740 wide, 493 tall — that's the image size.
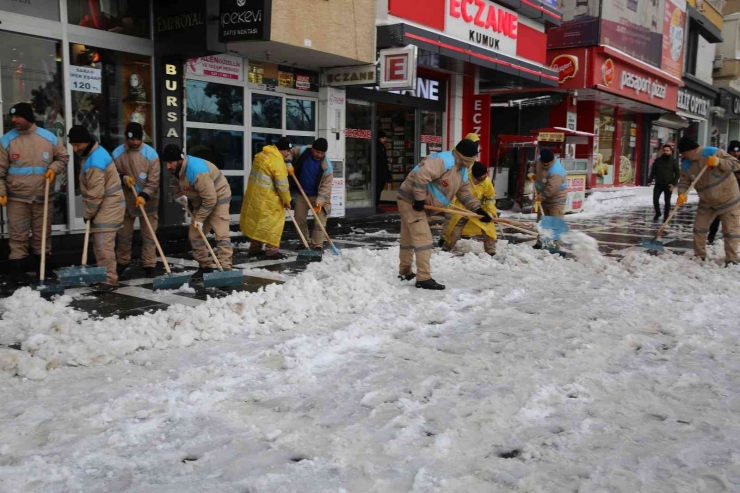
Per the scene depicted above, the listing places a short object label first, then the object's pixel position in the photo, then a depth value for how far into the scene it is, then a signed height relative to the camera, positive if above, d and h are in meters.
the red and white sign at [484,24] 15.55 +3.87
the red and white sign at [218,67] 11.04 +1.84
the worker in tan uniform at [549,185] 9.98 -0.16
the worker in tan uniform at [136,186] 7.52 -0.20
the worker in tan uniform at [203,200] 7.46 -0.36
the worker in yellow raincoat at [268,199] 9.07 -0.41
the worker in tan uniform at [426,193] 6.97 -0.22
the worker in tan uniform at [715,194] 8.66 -0.22
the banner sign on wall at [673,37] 29.91 +6.77
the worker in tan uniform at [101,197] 6.80 -0.31
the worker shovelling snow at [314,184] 9.55 -0.19
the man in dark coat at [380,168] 16.09 +0.12
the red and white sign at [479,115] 18.52 +1.71
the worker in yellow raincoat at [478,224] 9.34 -0.74
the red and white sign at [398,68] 12.90 +2.16
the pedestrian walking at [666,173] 14.89 +0.10
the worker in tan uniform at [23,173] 7.00 -0.06
